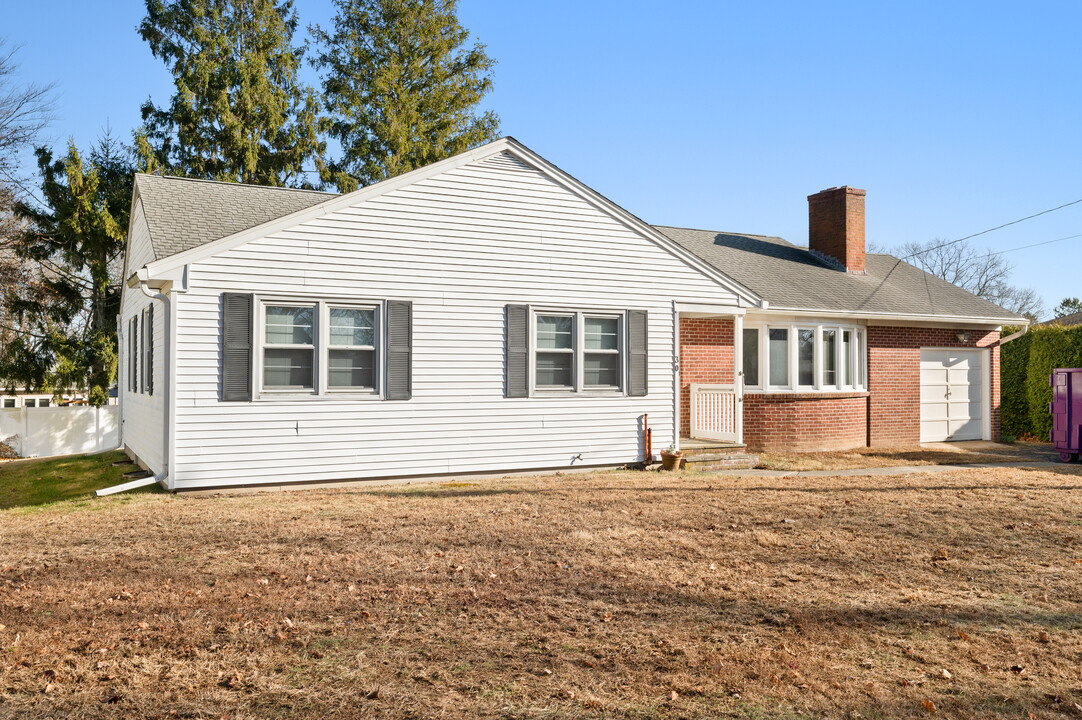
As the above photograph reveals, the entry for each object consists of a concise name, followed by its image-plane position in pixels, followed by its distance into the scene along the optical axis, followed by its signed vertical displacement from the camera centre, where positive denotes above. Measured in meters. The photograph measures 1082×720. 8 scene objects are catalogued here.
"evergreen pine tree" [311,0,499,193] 27.44 +10.61
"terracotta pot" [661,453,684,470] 12.66 -1.45
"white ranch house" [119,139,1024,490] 10.05 +0.66
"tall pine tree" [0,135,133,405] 20.89 +2.53
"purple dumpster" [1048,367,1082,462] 14.33 -0.72
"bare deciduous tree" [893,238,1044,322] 51.78 +6.26
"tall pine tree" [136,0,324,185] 24.72 +8.99
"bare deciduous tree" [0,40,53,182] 22.67 +6.78
